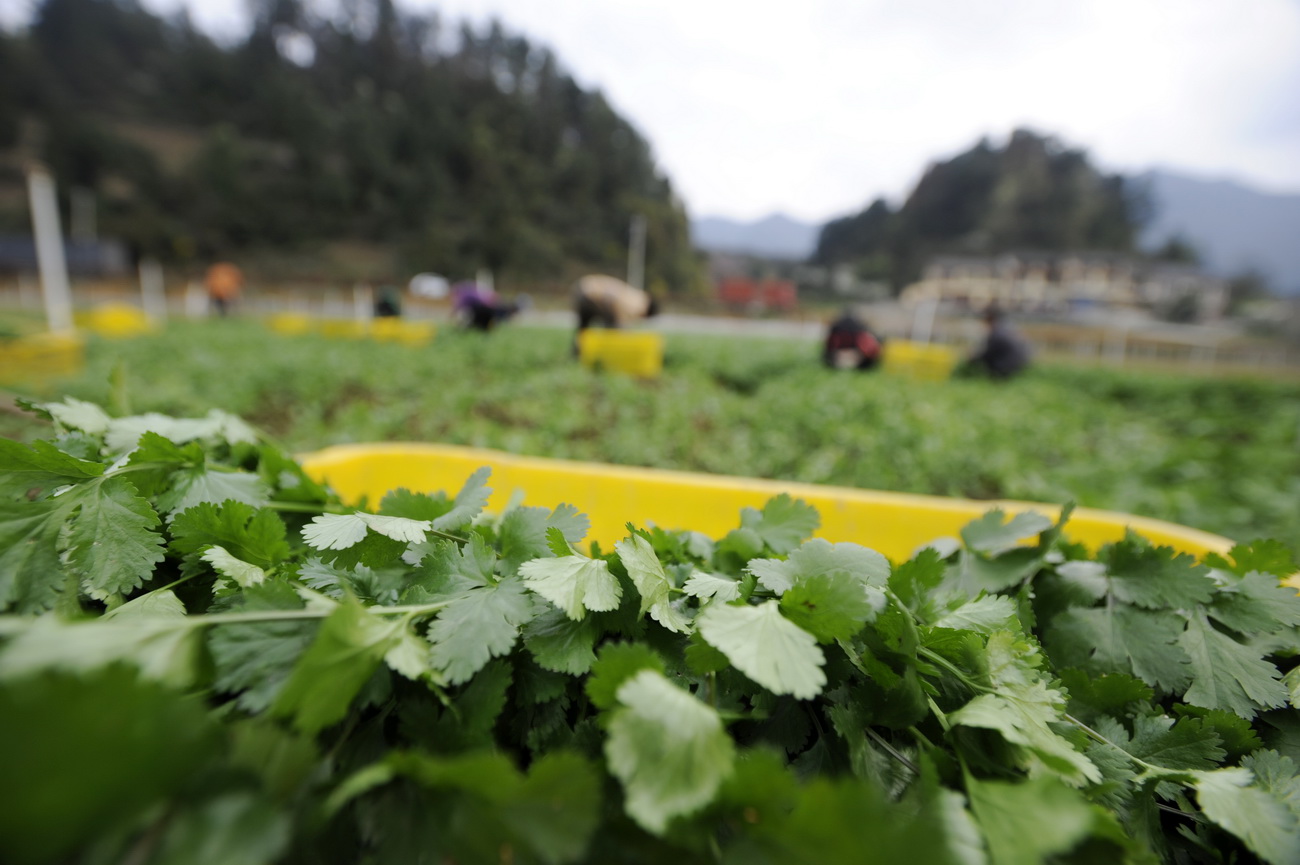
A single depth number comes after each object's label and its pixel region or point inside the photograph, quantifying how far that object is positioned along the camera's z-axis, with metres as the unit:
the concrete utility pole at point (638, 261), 40.32
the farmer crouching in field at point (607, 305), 8.57
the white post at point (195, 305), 21.47
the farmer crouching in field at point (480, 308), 11.08
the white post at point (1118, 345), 13.25
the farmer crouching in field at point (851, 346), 7.97
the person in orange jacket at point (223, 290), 17.92
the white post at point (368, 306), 19.40
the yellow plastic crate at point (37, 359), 4.39
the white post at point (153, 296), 18.81
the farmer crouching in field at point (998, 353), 8.41
